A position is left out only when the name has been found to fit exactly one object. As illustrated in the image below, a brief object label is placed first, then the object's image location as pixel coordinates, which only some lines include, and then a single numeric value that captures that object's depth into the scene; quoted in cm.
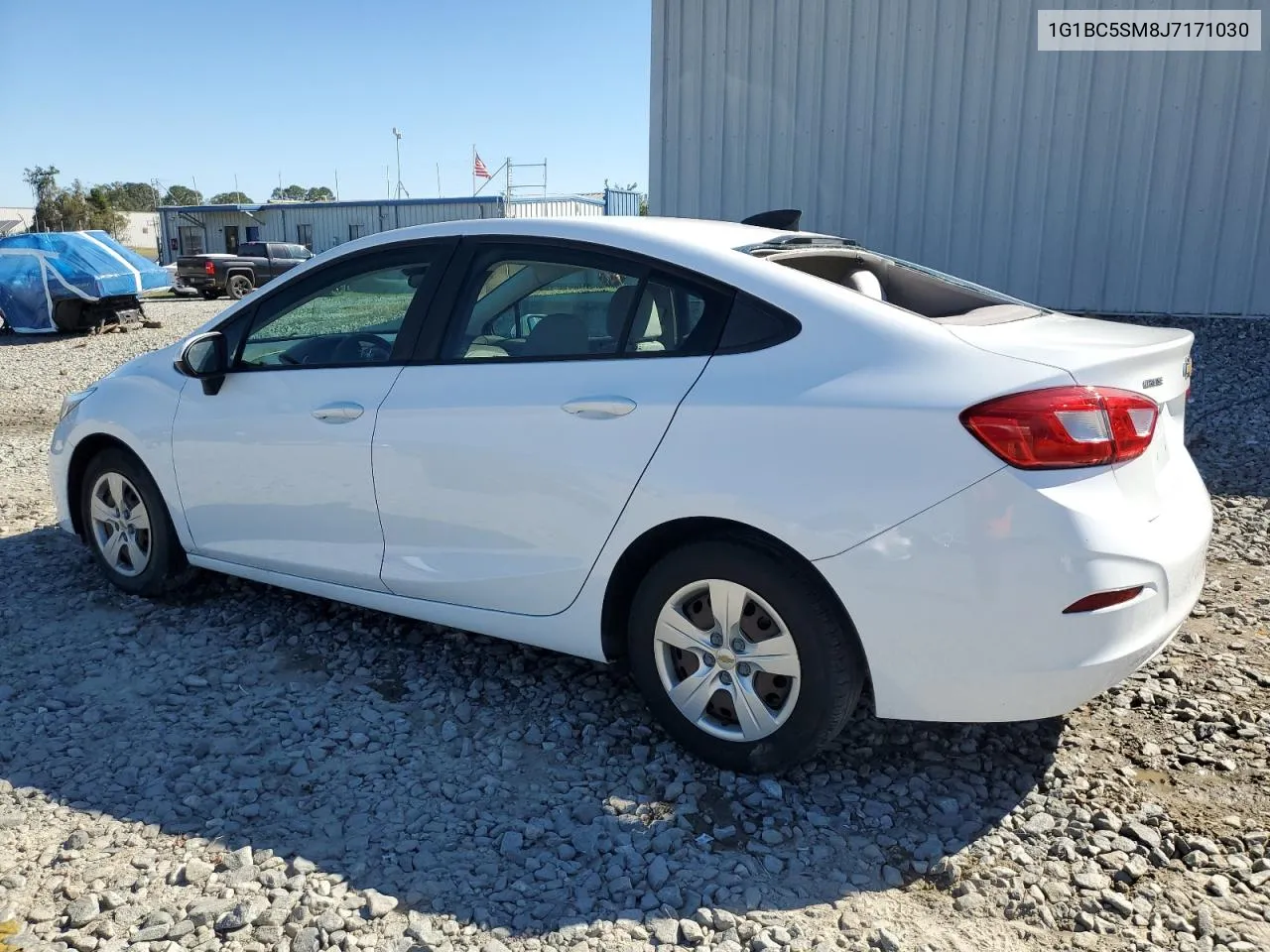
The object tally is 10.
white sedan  256
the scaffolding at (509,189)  4019
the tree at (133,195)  9648
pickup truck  2962
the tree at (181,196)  10532
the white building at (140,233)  7275
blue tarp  1761
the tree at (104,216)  6831
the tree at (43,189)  7075
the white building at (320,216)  3969
